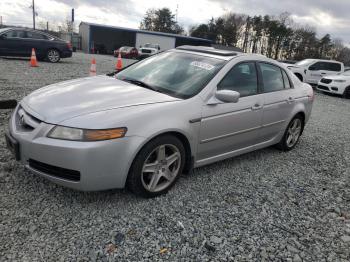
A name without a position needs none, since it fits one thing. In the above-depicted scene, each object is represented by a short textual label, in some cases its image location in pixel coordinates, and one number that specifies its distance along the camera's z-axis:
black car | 13.63
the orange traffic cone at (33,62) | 12.48
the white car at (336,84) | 14.20
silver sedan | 2.71
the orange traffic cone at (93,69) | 9.04
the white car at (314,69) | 16.08
